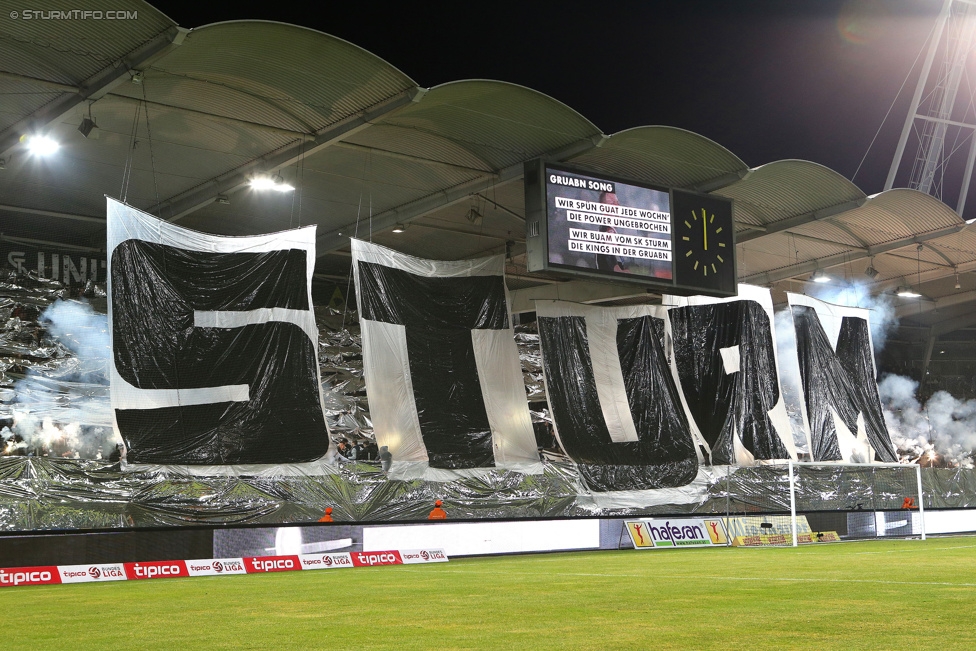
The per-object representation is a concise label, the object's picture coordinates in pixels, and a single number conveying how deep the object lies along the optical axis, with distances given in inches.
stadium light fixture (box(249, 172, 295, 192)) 785.6
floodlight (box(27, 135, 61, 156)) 697.0
